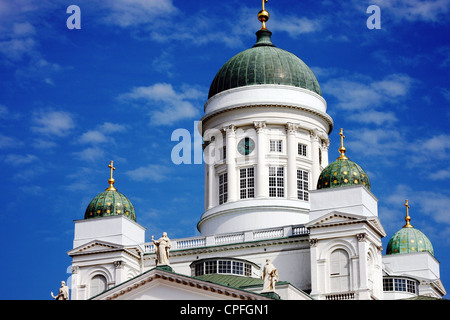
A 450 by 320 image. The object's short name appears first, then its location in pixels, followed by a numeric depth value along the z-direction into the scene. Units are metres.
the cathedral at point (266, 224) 76.38
